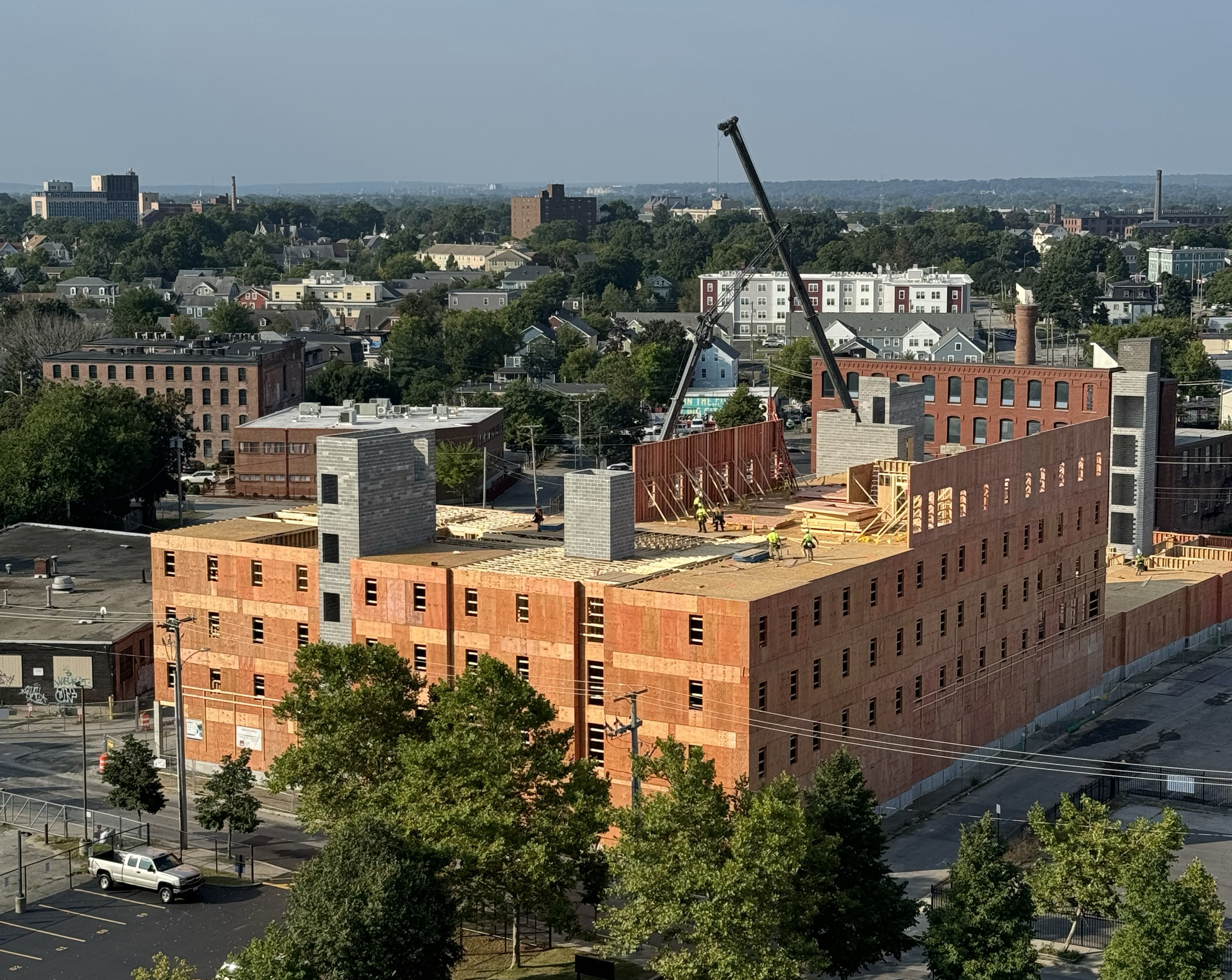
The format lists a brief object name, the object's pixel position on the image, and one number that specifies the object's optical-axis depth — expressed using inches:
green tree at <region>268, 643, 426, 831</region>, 2236.7
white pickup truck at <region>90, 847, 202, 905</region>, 2349.9
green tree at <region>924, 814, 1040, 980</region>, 1945.1
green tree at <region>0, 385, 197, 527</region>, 4854.8
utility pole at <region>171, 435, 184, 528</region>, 5241.1
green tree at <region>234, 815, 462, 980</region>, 1825.8
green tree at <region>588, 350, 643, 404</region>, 7204.7
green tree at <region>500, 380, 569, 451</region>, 6402.6
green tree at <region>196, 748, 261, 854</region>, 2448.3
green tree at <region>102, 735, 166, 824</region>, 2554.1
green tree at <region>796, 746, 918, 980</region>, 1962.4
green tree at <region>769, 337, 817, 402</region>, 7480.3
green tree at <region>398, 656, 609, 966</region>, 2063.2
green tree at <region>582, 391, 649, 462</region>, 6535.4
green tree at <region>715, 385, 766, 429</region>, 6481.3
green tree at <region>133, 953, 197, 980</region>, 1676.9
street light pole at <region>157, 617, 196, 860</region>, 2517.2
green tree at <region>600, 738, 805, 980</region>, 1872.5
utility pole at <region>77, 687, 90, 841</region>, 2625.5
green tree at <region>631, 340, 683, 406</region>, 7485.2
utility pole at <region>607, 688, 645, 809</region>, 2123.5
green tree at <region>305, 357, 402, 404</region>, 7037.4
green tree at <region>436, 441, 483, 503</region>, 5364.2
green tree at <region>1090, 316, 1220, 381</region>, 7180.1
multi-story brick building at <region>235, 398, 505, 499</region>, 5698.8
